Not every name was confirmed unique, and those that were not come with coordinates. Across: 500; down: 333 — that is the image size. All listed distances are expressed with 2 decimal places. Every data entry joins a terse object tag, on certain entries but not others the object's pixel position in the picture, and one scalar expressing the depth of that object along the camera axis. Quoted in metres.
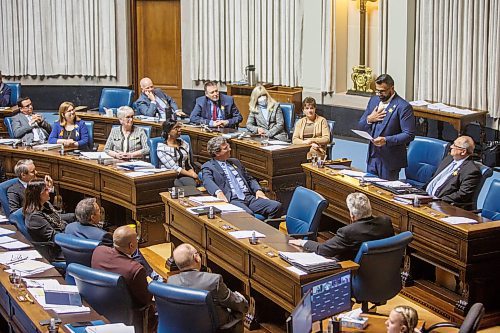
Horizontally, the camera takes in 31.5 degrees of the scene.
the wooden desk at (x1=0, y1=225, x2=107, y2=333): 5.36
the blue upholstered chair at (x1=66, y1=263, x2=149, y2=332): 5.69
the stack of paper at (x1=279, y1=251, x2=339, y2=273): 5.91
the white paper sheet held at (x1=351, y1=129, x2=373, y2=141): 8.78
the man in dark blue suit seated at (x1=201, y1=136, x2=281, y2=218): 8.36
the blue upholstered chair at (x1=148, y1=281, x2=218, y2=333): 5.33
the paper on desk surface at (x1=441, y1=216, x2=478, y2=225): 6.79
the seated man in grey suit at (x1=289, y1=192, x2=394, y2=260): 6.45
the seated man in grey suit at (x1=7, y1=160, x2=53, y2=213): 8.23
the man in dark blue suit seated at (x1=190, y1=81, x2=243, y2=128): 11.38
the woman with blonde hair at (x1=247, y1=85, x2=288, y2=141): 10.88
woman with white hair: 9.86
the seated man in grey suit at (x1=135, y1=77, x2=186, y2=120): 12.15
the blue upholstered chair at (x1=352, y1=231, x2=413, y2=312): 6.21
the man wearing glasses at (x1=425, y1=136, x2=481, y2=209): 7.68
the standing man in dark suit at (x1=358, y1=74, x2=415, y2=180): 8.71
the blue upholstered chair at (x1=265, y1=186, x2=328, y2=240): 7.23
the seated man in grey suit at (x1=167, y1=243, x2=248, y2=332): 5.57
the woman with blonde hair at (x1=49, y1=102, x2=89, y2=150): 10.49
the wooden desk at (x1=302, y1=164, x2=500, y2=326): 6.66
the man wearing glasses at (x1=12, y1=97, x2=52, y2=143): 11.13
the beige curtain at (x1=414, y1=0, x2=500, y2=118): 11.73
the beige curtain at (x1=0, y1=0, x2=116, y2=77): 16.39
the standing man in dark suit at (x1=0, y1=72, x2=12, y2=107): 13.50
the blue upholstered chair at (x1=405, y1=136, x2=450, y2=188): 8.65
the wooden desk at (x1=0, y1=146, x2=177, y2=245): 8.87
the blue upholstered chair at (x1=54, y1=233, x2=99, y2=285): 6.45
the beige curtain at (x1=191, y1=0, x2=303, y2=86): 14.68
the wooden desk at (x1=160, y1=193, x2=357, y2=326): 6.06
